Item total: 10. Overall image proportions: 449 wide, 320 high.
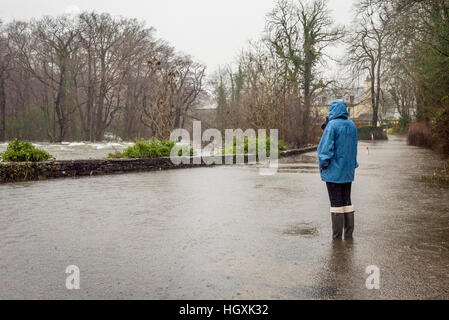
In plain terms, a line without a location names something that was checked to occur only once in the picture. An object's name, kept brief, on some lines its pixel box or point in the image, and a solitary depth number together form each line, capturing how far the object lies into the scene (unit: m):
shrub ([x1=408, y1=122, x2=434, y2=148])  31.23
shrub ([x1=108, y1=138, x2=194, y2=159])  16.94
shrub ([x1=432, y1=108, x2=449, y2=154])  19.77
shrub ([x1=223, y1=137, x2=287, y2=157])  21.62
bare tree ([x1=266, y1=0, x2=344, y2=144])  41.84
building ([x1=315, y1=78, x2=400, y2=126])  37.01
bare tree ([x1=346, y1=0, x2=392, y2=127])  44.12
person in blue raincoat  5.82
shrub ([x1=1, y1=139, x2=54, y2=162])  13.54
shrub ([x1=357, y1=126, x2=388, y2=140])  53.50
